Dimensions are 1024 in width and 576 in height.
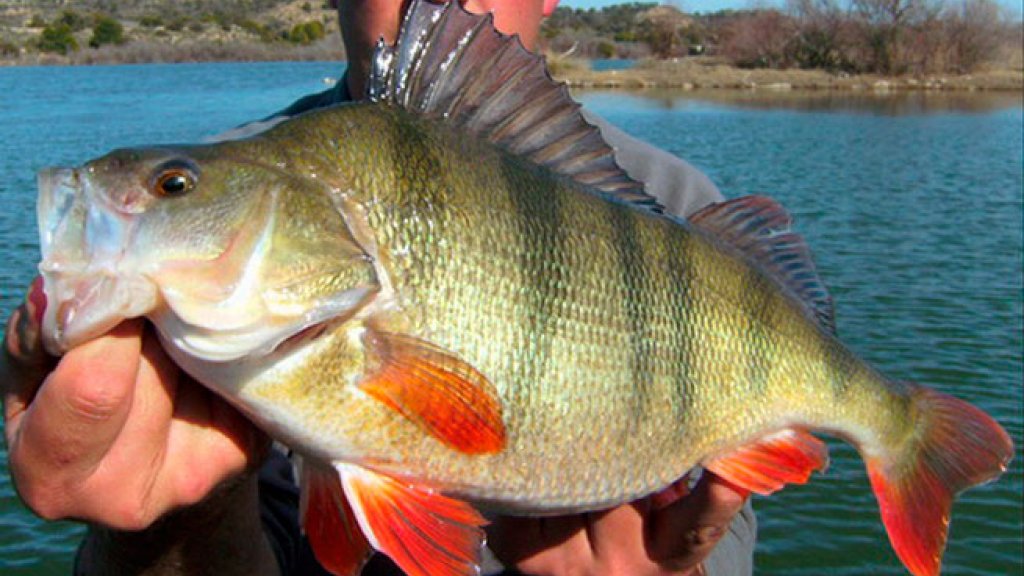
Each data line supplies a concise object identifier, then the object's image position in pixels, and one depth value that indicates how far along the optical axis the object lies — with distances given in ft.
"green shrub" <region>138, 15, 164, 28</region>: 255.45
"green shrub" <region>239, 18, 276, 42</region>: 255.27
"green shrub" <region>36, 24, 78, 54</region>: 195.11
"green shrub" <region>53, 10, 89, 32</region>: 230.52
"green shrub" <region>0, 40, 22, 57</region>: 185.45
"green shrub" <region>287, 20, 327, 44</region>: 251.60
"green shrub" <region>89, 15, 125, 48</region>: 210.59
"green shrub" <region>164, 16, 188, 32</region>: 251.48
